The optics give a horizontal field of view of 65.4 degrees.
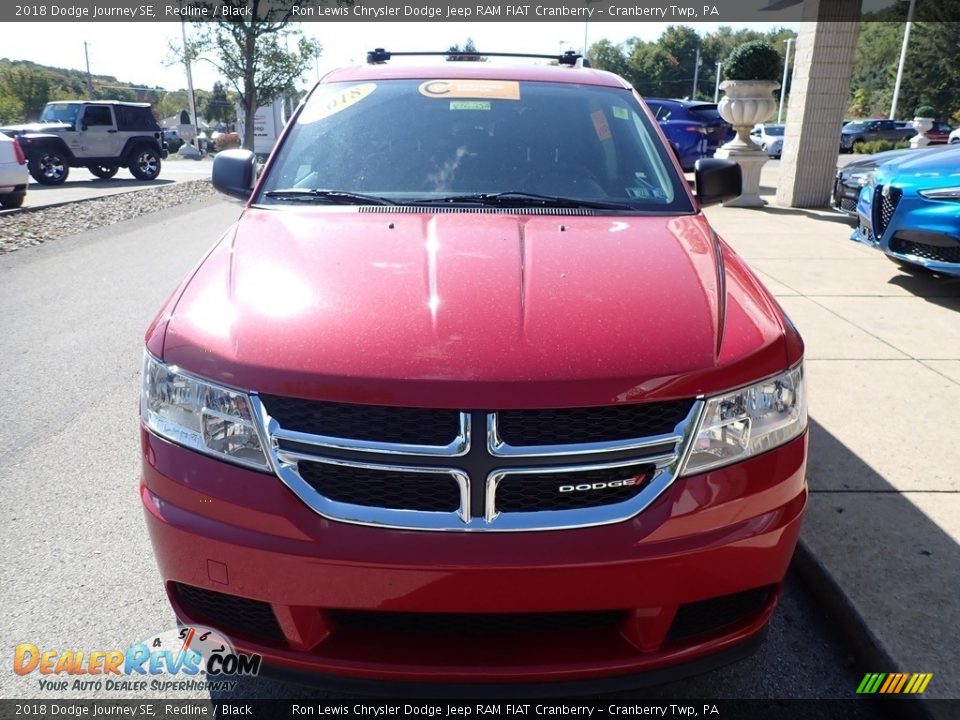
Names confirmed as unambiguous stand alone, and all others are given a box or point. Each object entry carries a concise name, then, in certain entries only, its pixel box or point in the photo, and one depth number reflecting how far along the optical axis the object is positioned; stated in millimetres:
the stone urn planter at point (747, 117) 12336
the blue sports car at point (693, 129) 17062
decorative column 10961
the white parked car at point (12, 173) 12289
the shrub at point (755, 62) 12586
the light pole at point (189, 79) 24797
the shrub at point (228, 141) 40406
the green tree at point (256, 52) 23766
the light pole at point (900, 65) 45750
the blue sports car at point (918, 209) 5500
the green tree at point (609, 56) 91000
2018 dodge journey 1661
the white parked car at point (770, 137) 30531
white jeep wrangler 18375
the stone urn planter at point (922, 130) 27484
